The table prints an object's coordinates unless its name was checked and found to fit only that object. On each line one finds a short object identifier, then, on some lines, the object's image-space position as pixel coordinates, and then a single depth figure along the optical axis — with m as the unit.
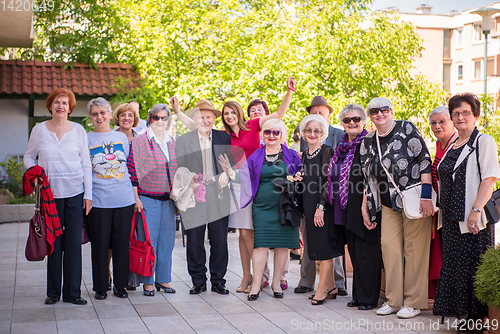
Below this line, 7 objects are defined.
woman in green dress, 5.65
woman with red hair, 5.19
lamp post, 15.12
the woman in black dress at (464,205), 4.34
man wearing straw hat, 5.73
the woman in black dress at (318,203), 5.45
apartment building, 44.78
